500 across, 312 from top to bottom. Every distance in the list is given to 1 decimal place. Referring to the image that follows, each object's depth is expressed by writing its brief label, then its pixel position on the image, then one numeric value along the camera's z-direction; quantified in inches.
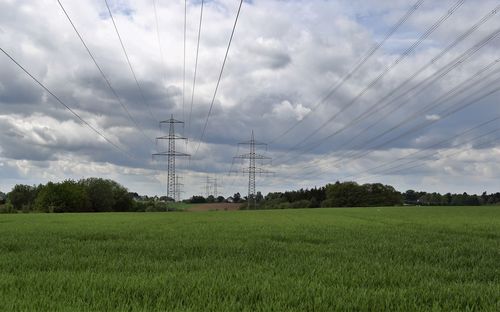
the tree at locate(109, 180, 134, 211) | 7062.0
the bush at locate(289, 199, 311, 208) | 6840.6
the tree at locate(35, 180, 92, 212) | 5944.9
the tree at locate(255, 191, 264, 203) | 7268.7
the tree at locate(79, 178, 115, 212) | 6860.2
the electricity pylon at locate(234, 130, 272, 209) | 5797.2
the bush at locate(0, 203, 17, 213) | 4962.6
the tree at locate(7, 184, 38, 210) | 7603.4
